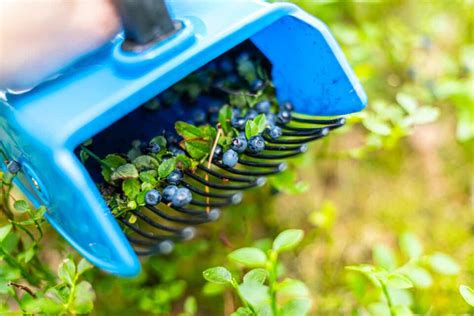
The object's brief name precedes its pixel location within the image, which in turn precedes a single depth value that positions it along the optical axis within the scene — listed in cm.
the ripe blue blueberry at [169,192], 45
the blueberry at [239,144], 46
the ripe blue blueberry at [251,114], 49
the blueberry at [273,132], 47
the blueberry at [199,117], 52
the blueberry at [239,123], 48
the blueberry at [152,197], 44
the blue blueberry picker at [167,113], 42
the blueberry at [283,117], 50
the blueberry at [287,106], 51
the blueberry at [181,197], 44
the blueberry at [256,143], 46
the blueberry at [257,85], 51
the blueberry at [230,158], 46
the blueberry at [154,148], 47
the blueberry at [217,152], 47
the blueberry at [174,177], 45
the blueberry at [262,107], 50
